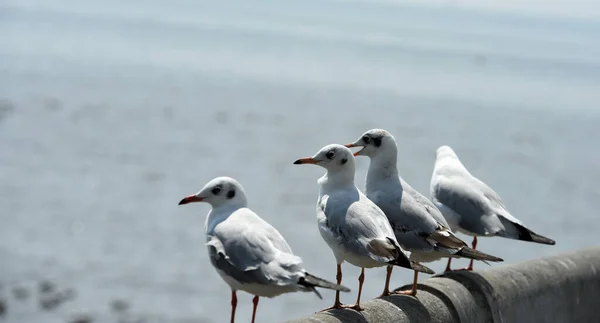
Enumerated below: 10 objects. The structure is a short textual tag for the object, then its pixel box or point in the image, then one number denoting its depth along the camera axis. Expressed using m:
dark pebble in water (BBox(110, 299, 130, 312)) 16.36
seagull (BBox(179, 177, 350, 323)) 5.24
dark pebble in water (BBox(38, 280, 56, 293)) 17.00
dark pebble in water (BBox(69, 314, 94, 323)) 15.64
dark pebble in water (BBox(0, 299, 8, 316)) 15.58
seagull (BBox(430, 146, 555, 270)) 6.93
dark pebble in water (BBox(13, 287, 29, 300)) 16.36
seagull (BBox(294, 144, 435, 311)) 5.62
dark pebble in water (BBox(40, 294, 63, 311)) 16.34
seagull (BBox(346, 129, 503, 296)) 6.19
